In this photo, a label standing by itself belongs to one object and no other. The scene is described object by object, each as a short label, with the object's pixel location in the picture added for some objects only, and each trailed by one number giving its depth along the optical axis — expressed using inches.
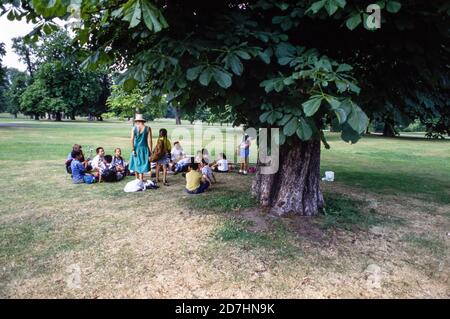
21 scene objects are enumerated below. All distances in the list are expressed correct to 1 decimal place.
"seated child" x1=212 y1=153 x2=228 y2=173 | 462.0
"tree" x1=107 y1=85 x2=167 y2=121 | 935.0
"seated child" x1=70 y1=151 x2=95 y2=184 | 370.0
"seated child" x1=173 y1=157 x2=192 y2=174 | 448.8
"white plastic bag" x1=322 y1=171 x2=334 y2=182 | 408.2
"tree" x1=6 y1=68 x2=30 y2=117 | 2409.0
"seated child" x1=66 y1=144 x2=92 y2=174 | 406.4
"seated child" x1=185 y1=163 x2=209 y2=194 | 325.1
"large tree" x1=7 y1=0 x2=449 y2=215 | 128.0
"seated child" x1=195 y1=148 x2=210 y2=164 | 425.6
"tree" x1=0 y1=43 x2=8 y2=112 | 1498.5
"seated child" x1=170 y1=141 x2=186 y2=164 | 475.5
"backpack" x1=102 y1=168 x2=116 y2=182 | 375.9
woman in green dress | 347.3
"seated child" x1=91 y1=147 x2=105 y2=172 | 398.0
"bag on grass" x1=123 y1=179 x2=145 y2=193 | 332.2
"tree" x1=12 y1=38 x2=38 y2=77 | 2647.6
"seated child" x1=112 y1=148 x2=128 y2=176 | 402.3
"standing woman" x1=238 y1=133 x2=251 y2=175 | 462.6
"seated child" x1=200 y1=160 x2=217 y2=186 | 358.8
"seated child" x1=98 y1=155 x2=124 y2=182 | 376.2
